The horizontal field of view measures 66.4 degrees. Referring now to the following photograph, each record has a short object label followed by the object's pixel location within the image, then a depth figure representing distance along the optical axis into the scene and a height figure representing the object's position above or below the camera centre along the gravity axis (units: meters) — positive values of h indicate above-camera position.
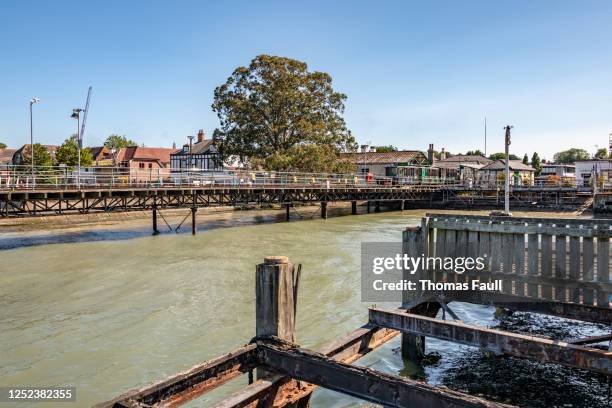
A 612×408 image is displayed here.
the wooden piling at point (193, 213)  29.83 -2.04
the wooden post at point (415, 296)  8.32 -2.14
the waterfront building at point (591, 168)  67.81 +2.05
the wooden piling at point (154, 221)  29.86 -2.52
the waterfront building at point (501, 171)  73.50 +1.73
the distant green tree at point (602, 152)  122.05 +7.66
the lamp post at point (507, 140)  26.19 +2.30
